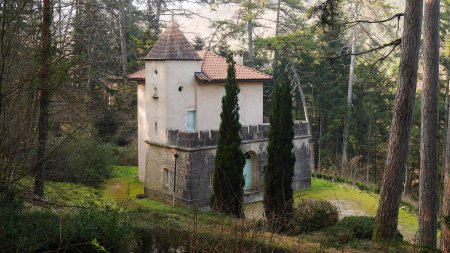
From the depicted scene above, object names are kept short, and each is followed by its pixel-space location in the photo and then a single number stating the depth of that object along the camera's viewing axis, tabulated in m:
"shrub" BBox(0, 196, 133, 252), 6.50
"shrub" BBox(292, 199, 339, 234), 13.33
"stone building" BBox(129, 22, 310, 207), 18.16
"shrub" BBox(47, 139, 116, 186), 10.88
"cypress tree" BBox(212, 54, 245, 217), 15.90
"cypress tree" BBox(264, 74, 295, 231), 15.80
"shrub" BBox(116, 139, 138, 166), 25.80
